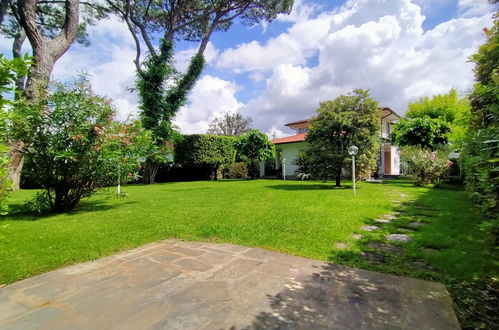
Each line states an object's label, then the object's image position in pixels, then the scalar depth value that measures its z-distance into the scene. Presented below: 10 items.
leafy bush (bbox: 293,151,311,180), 18.44
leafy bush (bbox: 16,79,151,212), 6.14
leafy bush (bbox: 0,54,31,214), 2.34
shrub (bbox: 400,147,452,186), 12.23
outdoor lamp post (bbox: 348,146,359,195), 9.64
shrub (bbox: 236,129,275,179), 18.89
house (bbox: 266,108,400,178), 20.91
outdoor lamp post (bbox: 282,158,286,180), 19.73
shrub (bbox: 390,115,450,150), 14.80
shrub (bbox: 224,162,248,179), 21.70
